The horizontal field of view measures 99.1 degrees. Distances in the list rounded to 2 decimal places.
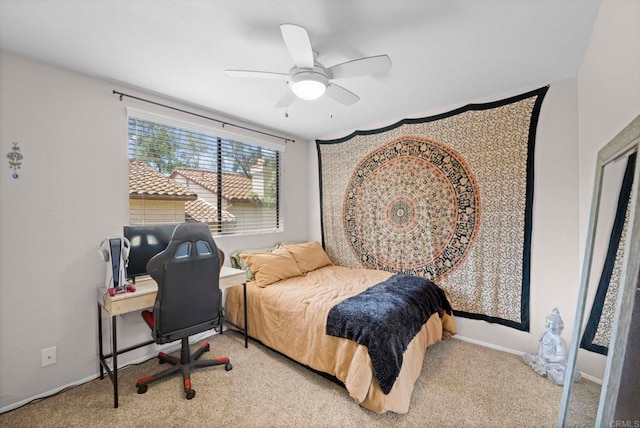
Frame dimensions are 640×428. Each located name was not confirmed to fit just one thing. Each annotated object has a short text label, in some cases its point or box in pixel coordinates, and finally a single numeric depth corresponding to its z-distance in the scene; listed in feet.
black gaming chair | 6.17
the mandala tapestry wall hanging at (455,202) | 8.02
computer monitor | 7.22
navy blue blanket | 5.70
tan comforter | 5.76
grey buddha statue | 6.81
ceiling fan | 5.01
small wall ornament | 6.05
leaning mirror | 3.16
